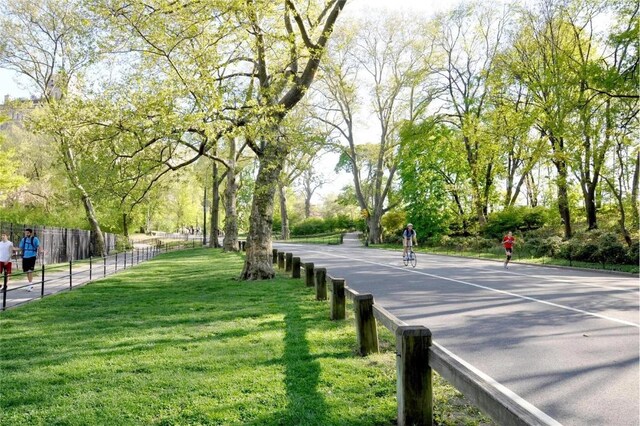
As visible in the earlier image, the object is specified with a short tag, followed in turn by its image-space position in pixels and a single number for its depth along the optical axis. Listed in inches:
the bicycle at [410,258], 825.1
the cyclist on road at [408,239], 835.5
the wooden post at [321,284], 440.5
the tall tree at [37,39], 1204.5
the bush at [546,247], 1034.0
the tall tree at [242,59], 471.2
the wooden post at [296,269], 646.5
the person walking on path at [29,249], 603.2
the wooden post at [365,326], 256.8
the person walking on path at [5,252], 574.6
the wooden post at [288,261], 702.4
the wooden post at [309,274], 534.8
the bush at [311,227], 3160.7
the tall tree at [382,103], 1647.9
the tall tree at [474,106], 1491.1
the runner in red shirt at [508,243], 878.1
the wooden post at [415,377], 161.8
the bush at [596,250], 865.5
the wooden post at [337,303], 348.2
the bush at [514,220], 1503.4
